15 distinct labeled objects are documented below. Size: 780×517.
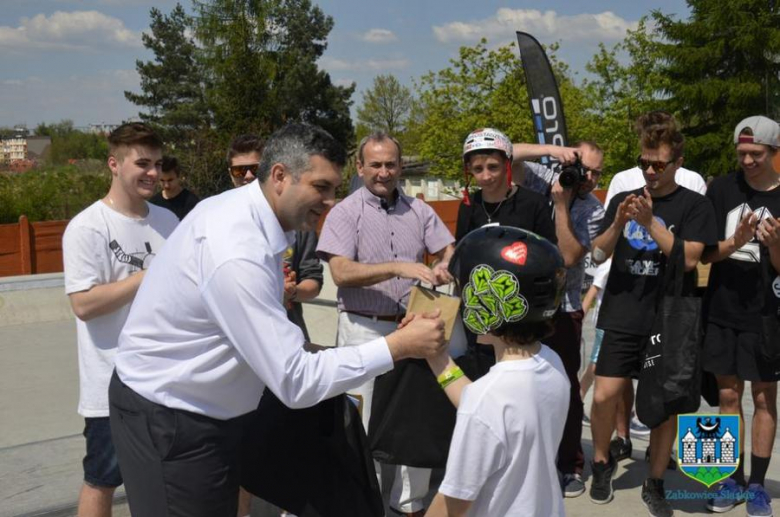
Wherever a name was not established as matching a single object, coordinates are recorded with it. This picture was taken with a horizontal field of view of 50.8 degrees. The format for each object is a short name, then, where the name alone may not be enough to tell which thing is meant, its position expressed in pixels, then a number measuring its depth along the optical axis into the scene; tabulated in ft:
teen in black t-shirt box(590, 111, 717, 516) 14.60
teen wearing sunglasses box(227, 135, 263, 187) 15.56
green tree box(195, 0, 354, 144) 144.97
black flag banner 32.89
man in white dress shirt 8.02
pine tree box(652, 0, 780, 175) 135.95
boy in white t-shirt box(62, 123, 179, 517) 11.17
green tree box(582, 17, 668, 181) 119.44
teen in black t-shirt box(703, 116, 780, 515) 14.73
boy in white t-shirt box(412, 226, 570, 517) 7.51
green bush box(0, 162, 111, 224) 79.00
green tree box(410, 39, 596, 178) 116.26
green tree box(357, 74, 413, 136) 213.46
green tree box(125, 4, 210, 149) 185.78
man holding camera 15.33
